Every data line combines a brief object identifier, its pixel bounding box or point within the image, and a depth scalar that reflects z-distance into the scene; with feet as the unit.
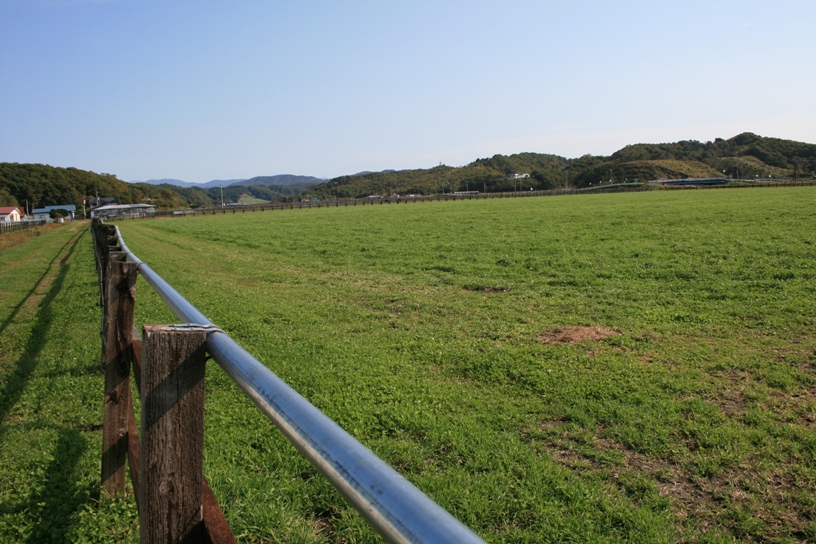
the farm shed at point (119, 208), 324.39
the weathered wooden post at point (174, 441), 4.73
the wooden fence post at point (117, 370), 10.37
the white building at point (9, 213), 304.56
